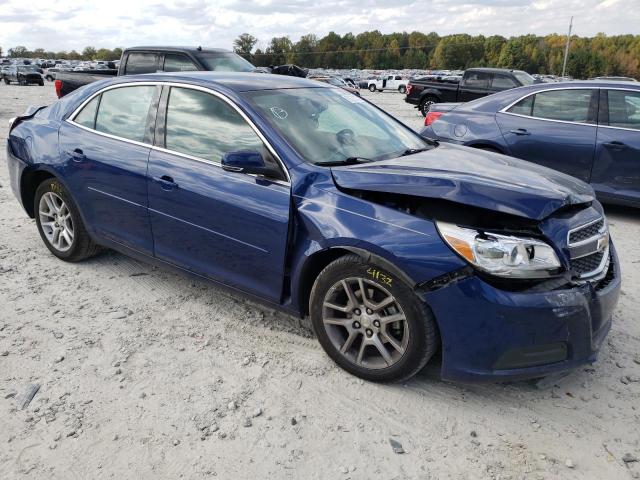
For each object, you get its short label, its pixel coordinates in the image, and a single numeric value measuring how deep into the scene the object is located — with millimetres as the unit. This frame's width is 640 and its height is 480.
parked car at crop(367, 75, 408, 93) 47094
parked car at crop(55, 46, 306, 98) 10102
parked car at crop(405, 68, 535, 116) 16922
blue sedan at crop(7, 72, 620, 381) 2721
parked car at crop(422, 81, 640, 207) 6148
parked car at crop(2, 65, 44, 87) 36750
